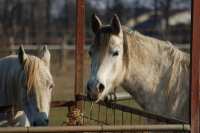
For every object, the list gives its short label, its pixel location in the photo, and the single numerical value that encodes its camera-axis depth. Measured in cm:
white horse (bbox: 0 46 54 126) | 659
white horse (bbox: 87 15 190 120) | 715
